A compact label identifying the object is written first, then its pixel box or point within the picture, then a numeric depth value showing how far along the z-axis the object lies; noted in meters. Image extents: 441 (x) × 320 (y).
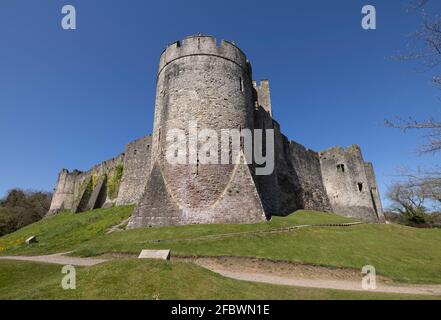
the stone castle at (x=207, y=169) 16.50
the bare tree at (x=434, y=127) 6.74
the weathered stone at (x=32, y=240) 17.89
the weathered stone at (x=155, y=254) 9.02
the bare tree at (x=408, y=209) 35.22
